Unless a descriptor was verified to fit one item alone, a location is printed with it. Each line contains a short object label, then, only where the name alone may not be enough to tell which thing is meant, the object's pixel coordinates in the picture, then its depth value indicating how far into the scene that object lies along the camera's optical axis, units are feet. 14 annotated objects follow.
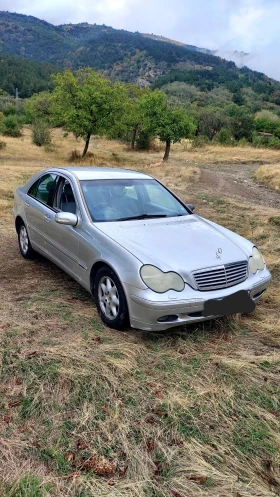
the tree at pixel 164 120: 73.61
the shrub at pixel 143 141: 93.30
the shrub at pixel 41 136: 87.71
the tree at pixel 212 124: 136.98
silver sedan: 11.02
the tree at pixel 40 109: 122.83
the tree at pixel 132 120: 76.61
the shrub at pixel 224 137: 113.56
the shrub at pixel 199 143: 103.40
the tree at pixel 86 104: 70.44
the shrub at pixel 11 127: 105.19
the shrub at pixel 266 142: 109.09
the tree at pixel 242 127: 132.46
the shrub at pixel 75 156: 72.15
